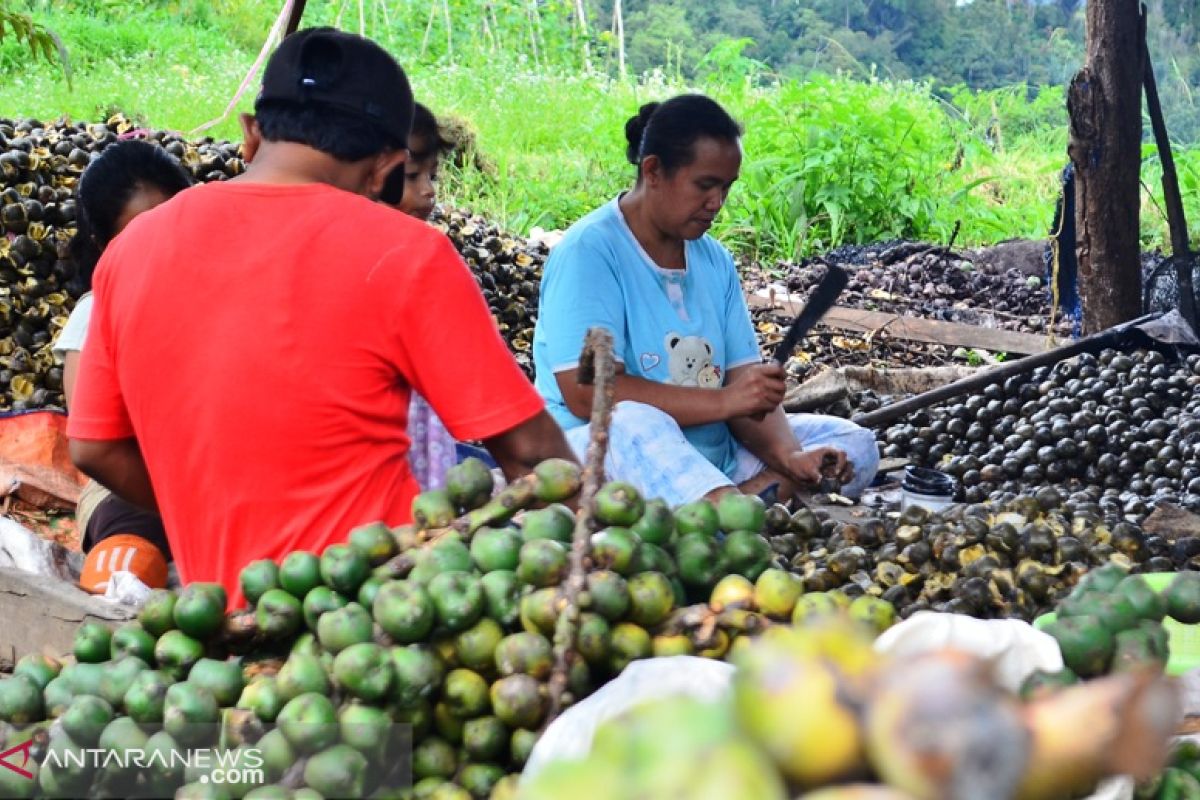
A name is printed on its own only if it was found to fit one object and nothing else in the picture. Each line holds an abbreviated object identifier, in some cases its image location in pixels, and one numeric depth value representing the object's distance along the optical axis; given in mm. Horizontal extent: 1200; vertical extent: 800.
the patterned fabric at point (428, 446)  2951
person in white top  3395
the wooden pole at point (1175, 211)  6012
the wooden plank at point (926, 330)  6723
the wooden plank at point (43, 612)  2615
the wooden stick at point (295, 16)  4301
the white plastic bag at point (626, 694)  1357
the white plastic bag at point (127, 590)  2713
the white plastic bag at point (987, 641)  1449
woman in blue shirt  3709
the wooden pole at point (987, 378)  5188
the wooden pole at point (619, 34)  15680
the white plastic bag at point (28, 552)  3150
